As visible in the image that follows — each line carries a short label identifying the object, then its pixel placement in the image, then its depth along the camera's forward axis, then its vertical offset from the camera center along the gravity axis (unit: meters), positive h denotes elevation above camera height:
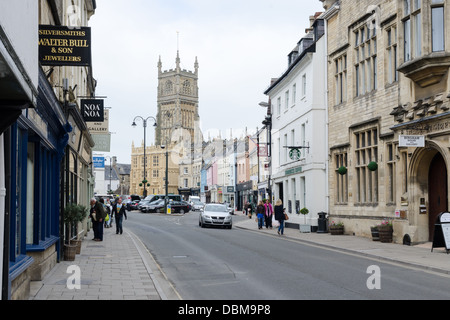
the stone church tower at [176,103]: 172.88 +25.84
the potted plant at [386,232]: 21.81 -1.75
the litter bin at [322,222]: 29.50 -1.83
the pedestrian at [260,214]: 33.85 -1.60
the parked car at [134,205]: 73.44 -2.14
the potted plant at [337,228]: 27.38 -2.01
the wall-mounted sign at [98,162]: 41.12 +1.90
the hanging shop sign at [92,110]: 23.41 +3.19
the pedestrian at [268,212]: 34.05 -1.50
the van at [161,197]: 70.25 -1.18
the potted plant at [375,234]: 22.66 -1.89
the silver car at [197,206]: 80.94 -2.58
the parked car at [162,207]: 63.46 -2.09
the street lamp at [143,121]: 54.24 +6.27
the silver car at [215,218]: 34.22 -1.81
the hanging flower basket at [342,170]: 27.11 +0.74
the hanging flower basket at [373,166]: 23.73 +0.80
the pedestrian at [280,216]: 28.00 -1.42
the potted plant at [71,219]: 16.12 -0.86
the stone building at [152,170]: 150.25 +4.84
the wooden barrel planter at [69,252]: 16.11 -1.76
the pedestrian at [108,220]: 35.85 -2.03
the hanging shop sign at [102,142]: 30.89 +2.50
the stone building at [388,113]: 19.06 +2.81
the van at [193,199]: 90.54 -1.80
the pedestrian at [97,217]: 22.66 -1.12
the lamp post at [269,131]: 43.13 +4.18
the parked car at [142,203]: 66.09 -1.76
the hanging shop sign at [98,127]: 29.52 +3.13
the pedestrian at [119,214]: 28.55 -1.26
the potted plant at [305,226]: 30.20 -2.06
